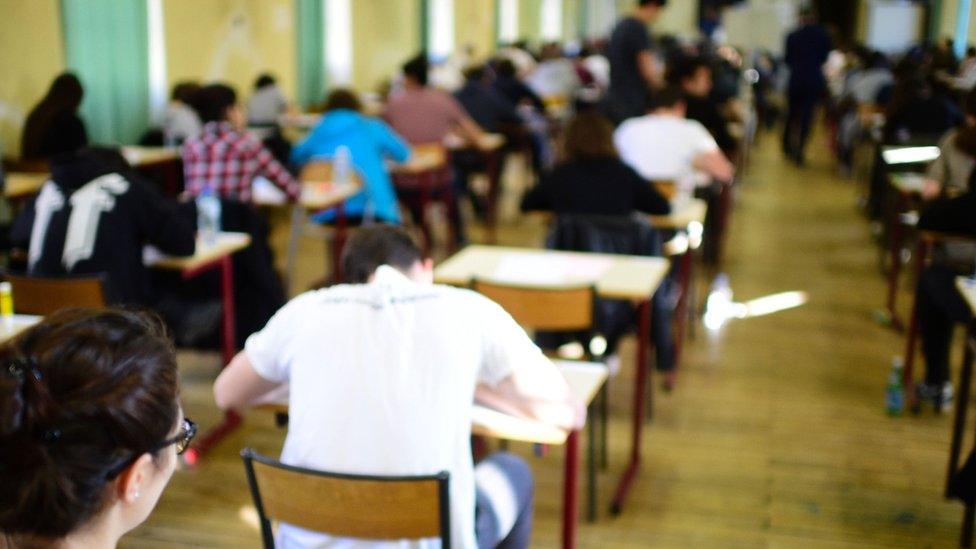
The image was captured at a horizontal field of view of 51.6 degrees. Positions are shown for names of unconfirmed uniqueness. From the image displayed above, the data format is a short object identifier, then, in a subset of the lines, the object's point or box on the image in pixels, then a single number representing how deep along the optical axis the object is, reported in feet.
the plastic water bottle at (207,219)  13.17
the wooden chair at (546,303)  10.05
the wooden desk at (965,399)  10.12
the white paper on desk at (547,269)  11.37
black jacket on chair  13.00
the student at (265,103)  27.07
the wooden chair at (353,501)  5.79
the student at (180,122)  22.68
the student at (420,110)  23.04
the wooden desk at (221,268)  12.25
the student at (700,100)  20.72
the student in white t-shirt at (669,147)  16.51
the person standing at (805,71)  36.40
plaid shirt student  15.49
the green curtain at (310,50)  31.54
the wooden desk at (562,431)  7.44
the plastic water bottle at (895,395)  13.65
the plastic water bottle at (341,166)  18.48
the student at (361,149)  18.93
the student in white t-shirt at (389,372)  6.34
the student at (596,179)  13.26
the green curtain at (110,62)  21.74
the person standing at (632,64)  21.34
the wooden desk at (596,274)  11.10
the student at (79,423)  3.43
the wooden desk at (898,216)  16.84
